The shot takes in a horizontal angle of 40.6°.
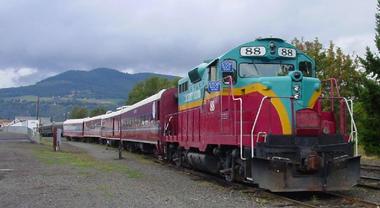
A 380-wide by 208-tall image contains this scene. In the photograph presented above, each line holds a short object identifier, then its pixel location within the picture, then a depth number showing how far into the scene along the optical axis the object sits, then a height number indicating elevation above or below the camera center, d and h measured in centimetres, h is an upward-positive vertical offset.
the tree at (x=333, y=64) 4525 +653
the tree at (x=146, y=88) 11931 +1175
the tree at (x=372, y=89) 2011 +183
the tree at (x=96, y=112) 14855 +775
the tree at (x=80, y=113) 16155 +799
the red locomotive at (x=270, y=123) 1180 +36
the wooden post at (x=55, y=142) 3708 -27
